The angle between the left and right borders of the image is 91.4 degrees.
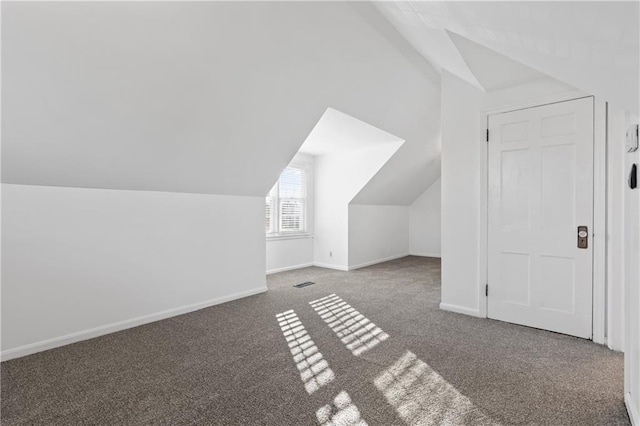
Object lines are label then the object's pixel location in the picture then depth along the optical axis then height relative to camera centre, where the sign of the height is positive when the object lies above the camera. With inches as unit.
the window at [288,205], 226.8 +7.7
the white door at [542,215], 107.1 +1.0
